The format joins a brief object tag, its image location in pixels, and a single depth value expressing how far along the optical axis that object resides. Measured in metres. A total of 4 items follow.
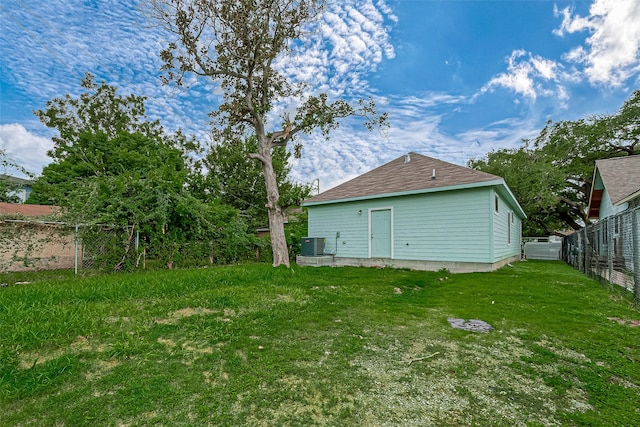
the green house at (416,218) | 8.13
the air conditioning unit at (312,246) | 10.68
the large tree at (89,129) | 15.94
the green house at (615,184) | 9.39
